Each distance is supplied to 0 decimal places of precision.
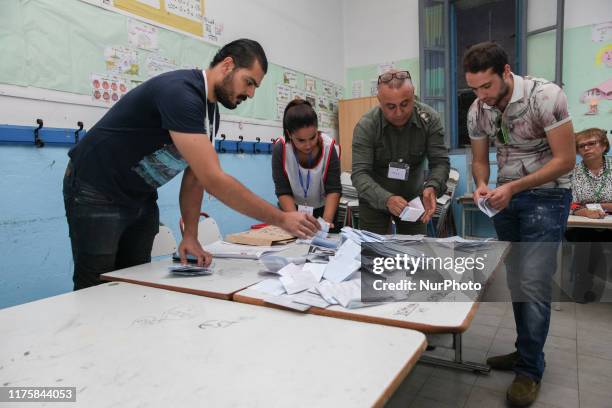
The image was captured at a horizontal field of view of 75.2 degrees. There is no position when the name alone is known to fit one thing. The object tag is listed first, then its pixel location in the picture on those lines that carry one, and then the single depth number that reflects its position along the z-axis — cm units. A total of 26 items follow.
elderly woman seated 276
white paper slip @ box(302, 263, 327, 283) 111
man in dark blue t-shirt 117
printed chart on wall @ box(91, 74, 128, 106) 224
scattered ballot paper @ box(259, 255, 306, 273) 121
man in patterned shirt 140
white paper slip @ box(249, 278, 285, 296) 103
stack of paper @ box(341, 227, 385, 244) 122
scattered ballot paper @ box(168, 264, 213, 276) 126
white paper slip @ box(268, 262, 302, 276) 114
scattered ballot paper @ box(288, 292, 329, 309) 92
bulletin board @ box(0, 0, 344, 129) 189
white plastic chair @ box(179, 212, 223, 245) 201
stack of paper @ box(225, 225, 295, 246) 178
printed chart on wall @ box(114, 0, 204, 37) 243
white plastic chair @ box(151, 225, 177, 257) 181
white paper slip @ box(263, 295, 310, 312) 91
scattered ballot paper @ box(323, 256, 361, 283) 108
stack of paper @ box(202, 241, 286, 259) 153
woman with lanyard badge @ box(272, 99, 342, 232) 208
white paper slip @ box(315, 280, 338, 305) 94
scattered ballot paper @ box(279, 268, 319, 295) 102
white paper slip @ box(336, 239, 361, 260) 114
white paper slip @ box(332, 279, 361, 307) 93
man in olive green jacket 187
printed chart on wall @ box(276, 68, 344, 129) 375
